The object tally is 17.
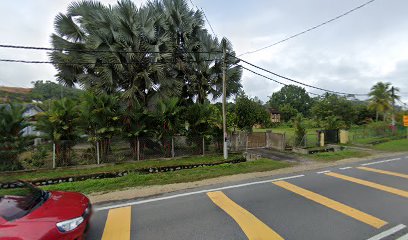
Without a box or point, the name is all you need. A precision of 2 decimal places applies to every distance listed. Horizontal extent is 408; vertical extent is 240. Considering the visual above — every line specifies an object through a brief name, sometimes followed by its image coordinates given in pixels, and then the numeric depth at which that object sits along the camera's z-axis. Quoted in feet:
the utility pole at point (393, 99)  114.23
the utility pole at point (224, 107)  41.55
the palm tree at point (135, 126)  38.86
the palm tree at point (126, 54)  41.88
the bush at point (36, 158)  33.94
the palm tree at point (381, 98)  134.14
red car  9.93
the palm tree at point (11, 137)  32.24
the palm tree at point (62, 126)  34.99
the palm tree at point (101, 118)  36.17
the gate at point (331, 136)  64.67
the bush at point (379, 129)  81.87
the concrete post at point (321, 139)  60.70
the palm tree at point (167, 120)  40.01
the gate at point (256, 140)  54.84
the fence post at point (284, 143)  52.08
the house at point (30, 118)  34.68
